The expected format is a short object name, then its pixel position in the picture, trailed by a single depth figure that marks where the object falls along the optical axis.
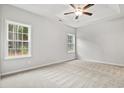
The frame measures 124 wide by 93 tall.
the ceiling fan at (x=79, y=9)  3.17
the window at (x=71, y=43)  6.75
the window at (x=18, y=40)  3.63
